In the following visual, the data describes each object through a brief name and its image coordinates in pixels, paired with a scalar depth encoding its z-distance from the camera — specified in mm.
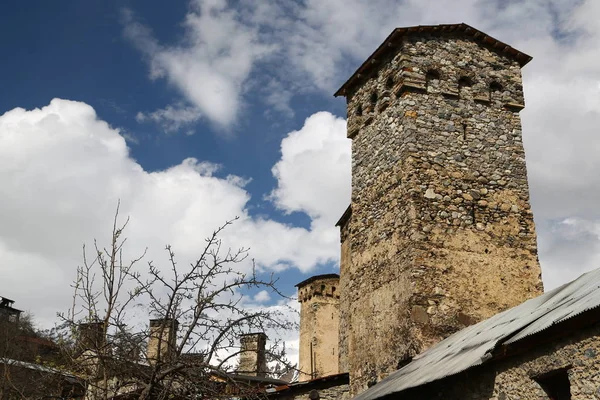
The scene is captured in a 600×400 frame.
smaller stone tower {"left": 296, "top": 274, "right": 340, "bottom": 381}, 26375
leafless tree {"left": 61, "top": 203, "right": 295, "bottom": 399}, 7043
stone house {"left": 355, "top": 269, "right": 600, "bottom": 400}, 5684
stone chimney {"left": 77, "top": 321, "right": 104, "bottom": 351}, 7140
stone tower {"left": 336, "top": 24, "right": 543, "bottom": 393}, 10086
